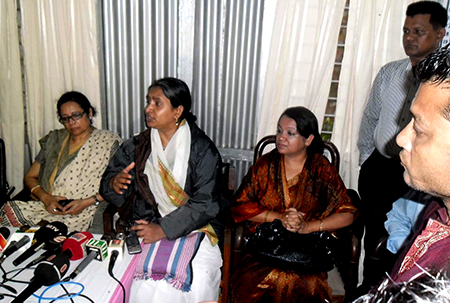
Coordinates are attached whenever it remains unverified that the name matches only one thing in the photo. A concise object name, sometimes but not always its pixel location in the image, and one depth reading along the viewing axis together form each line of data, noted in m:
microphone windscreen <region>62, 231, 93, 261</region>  1.63
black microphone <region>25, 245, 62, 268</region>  1.56
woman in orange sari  2.10
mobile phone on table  1.71
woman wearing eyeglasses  2.56
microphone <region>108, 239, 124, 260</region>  1.67
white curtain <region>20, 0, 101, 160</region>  2.83
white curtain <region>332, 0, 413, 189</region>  2.55
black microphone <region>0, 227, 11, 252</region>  1.68
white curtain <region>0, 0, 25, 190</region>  2.92
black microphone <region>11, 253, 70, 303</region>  1.34
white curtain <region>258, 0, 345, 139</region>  2.62
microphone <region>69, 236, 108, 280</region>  1.63
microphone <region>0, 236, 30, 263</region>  1.61
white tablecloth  1.44
